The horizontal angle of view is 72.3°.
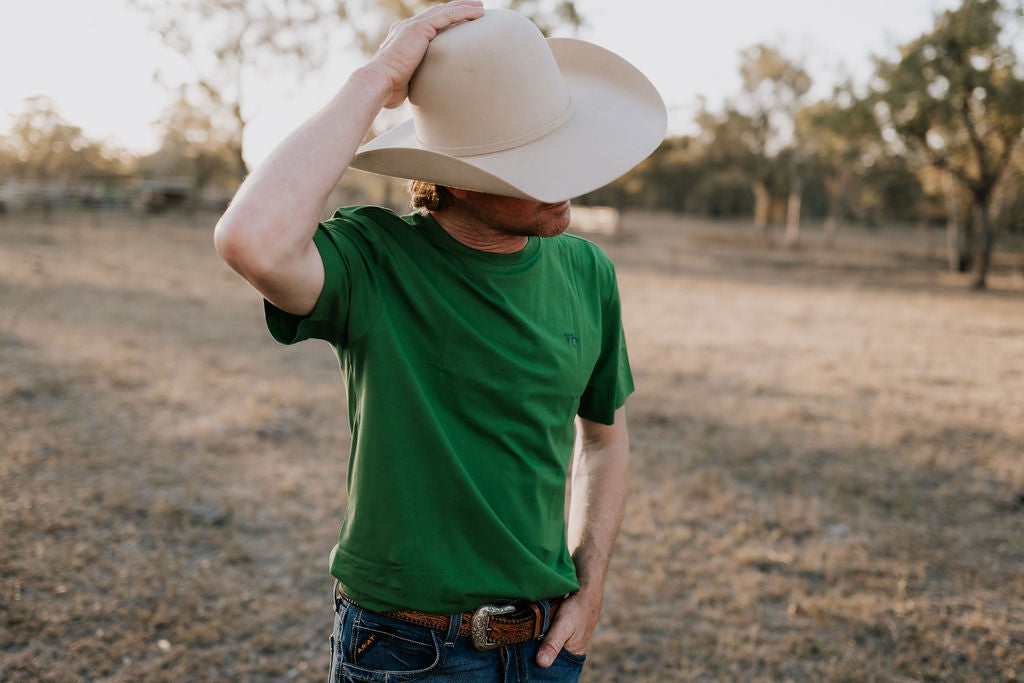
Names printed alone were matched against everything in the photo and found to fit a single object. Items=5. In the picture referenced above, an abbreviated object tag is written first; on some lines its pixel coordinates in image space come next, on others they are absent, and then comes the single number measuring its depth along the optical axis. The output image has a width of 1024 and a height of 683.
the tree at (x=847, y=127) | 23.06
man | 1.43
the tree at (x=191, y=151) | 33.19
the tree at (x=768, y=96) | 43.41
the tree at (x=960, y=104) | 20.16
